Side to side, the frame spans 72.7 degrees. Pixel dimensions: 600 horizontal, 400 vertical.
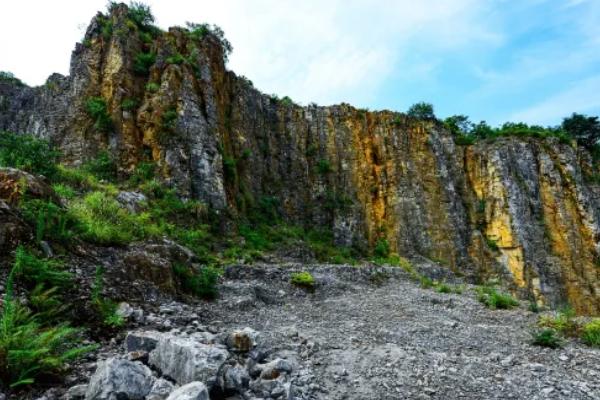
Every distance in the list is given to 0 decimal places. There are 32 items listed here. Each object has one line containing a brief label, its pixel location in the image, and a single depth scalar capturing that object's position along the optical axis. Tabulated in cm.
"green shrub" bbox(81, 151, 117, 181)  1897
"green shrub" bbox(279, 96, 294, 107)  3108
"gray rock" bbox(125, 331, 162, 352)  483
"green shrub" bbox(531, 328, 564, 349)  794
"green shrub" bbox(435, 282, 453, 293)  1581
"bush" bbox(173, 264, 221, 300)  971
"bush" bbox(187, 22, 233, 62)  2472
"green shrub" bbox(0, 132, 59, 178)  1352
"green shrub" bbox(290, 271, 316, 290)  1298
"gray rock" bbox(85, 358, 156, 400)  364
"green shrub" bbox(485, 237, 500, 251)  2892
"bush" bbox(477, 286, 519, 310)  1302
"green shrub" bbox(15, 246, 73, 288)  565
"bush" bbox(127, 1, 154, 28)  2383
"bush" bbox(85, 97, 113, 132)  2041
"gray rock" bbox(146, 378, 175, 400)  369
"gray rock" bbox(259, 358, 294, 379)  481
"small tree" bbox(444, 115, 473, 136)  3441
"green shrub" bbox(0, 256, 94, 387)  385
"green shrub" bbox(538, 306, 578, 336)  938
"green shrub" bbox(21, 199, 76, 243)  689
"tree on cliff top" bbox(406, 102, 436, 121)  3312
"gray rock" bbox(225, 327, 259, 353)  559
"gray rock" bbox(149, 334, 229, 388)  405
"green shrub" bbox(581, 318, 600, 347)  842
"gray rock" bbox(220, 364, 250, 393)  420
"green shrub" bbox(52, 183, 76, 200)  1232
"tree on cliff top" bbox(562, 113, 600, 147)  3791
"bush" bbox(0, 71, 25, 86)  3116
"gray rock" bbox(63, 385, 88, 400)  386
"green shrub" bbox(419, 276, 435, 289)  1708
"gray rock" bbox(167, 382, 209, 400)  343
